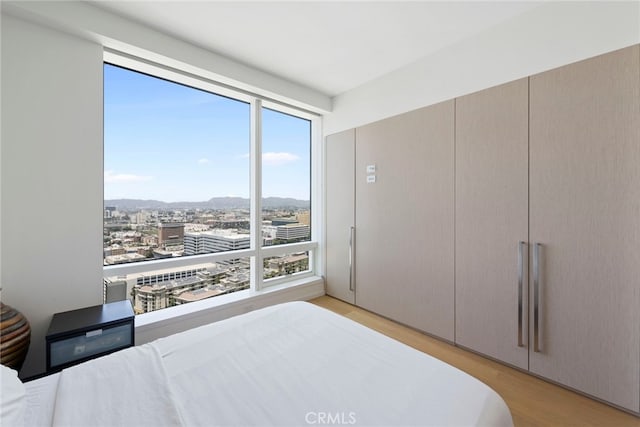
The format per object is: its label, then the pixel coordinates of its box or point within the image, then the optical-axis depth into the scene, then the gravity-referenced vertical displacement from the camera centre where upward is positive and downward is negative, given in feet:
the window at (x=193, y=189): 7.84 +0.81
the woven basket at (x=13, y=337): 4.85 -2.44
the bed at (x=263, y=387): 2.96 -2.29
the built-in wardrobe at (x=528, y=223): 5.36 -0.25
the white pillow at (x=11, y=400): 2.70 -2.09
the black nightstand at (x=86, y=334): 5.33 -2.67
